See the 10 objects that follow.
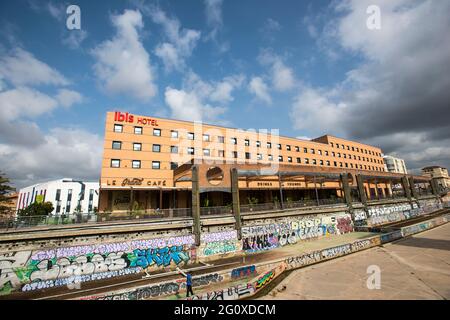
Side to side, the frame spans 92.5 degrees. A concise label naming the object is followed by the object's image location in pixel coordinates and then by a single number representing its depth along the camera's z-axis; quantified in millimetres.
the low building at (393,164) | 155612
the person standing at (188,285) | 13724
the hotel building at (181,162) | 29141
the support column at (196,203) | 21895
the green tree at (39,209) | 36719
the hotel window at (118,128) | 30756
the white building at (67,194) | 72938
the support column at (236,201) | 24453
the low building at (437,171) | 139750
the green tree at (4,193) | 27875
